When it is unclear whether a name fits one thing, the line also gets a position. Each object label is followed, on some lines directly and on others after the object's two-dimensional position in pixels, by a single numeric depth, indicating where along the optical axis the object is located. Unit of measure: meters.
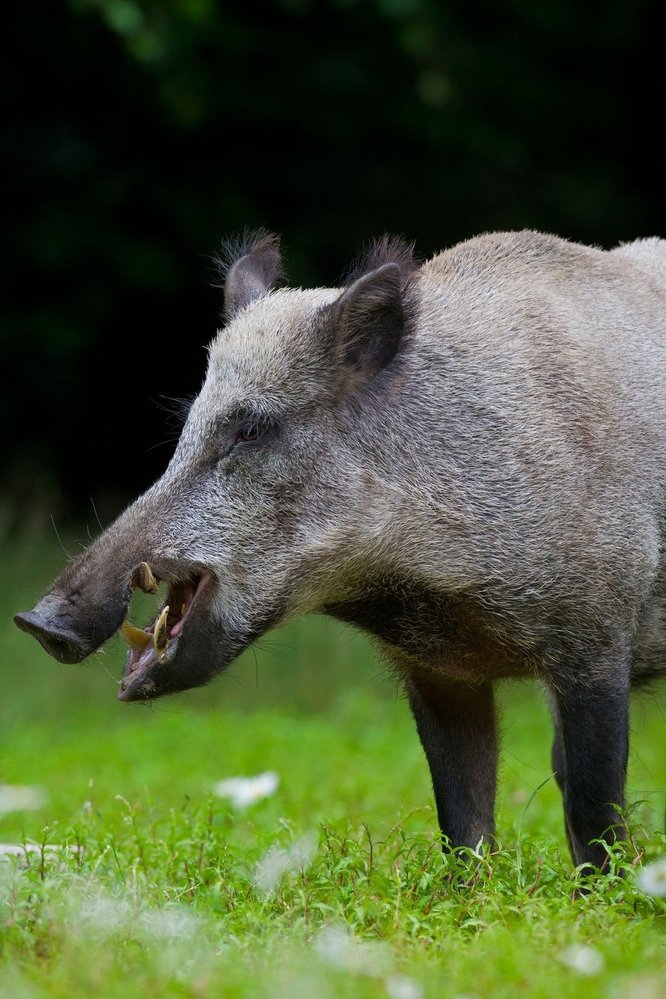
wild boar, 8.44
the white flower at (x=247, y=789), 11.01
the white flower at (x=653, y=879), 6.94
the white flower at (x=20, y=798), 11.11
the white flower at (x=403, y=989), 5.30
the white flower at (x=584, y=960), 5.76
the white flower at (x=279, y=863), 7.78
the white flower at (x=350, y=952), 5.69
